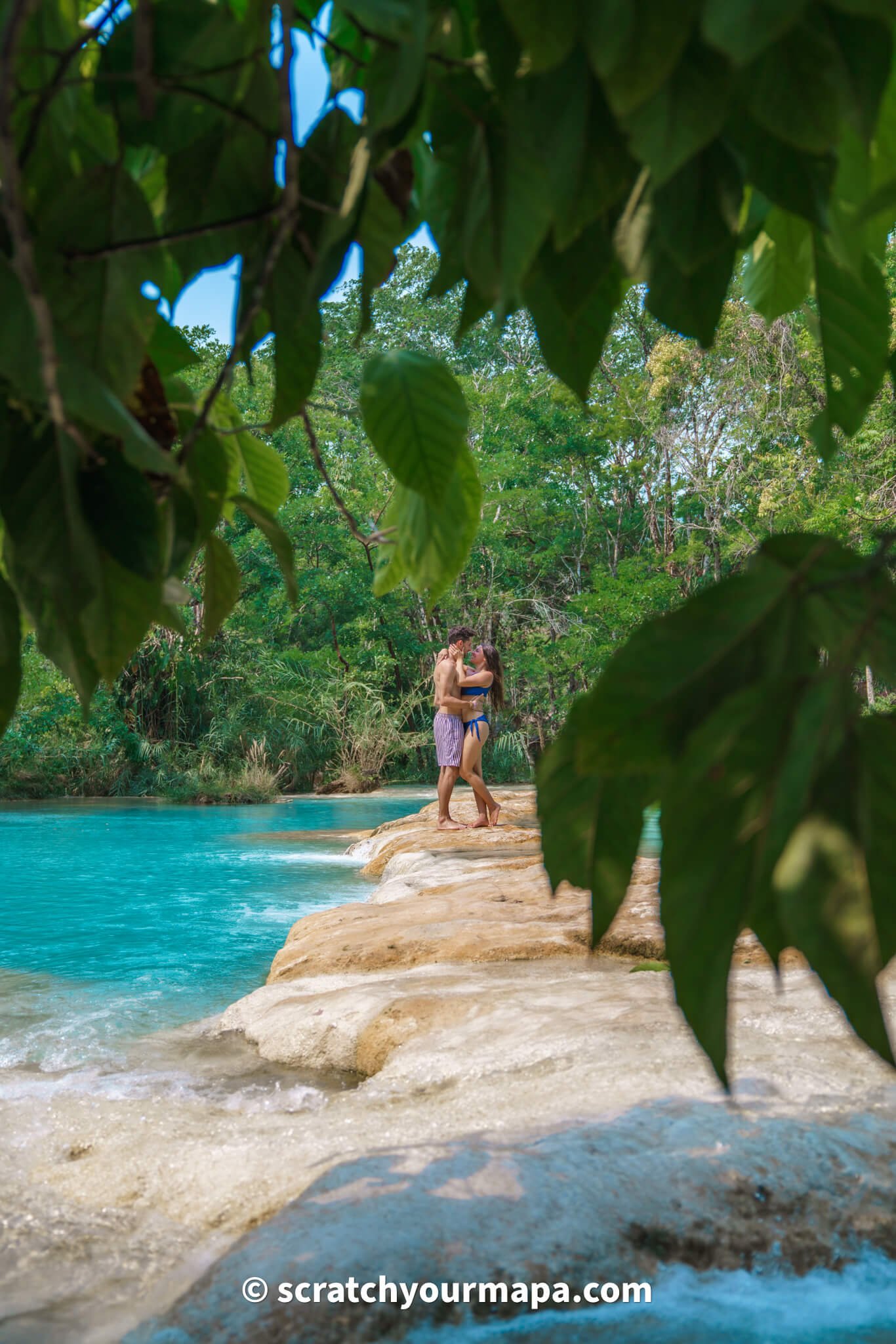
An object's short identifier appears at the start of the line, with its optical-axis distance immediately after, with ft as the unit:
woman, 26.96
